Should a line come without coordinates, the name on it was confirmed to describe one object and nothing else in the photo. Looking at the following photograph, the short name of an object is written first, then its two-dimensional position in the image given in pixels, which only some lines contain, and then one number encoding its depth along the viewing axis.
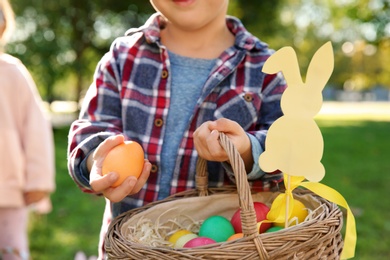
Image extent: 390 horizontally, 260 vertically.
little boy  1.51
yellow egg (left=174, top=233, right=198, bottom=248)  1.28
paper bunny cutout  1.15
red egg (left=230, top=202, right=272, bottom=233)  1.33
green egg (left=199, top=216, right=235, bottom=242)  1.31
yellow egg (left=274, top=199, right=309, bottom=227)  1.30
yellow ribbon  1.22
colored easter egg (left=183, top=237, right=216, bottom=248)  1.22
